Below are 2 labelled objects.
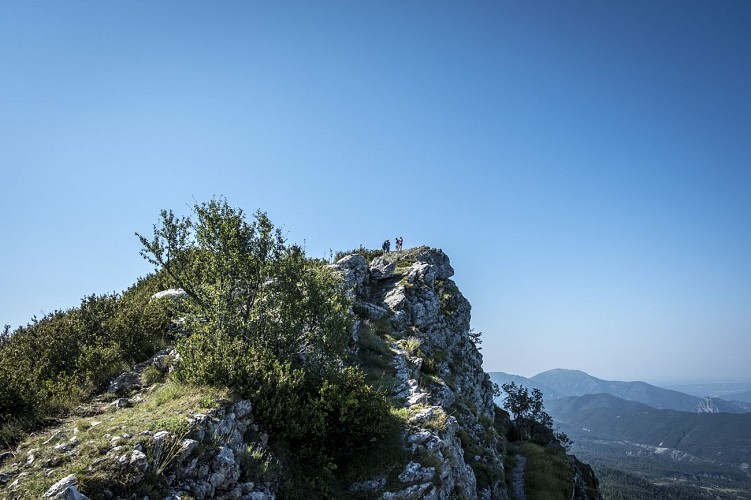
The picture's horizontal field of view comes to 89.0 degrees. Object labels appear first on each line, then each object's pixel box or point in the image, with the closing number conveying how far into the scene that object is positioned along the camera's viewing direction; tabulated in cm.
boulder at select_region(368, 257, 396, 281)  4846
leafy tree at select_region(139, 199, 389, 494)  1372
